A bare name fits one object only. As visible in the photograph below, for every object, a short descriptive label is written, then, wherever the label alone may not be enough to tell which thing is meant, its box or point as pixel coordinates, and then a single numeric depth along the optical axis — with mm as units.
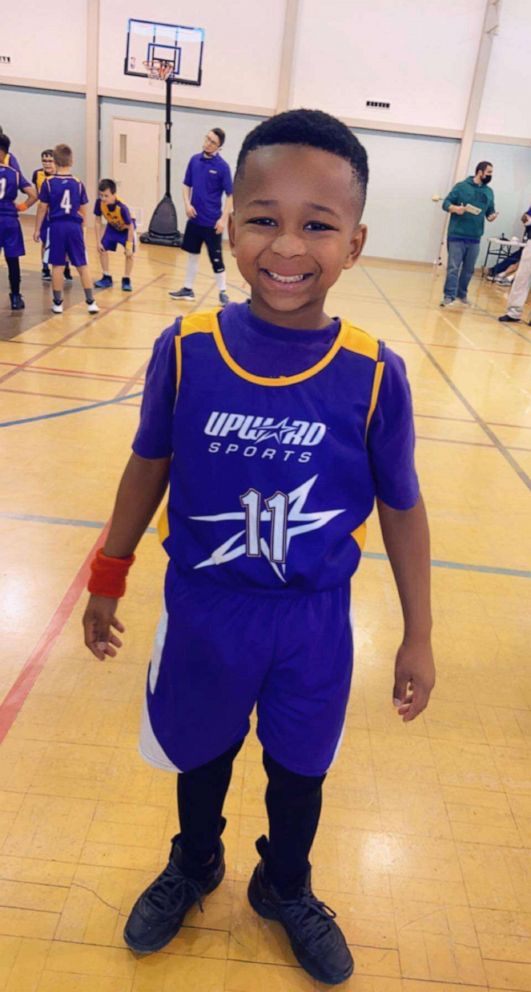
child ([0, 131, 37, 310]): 6336
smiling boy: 1076
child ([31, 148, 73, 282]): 6970
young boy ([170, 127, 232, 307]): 7531
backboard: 14086
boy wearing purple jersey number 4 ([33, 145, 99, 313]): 6352
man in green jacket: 8992
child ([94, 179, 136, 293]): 7692
